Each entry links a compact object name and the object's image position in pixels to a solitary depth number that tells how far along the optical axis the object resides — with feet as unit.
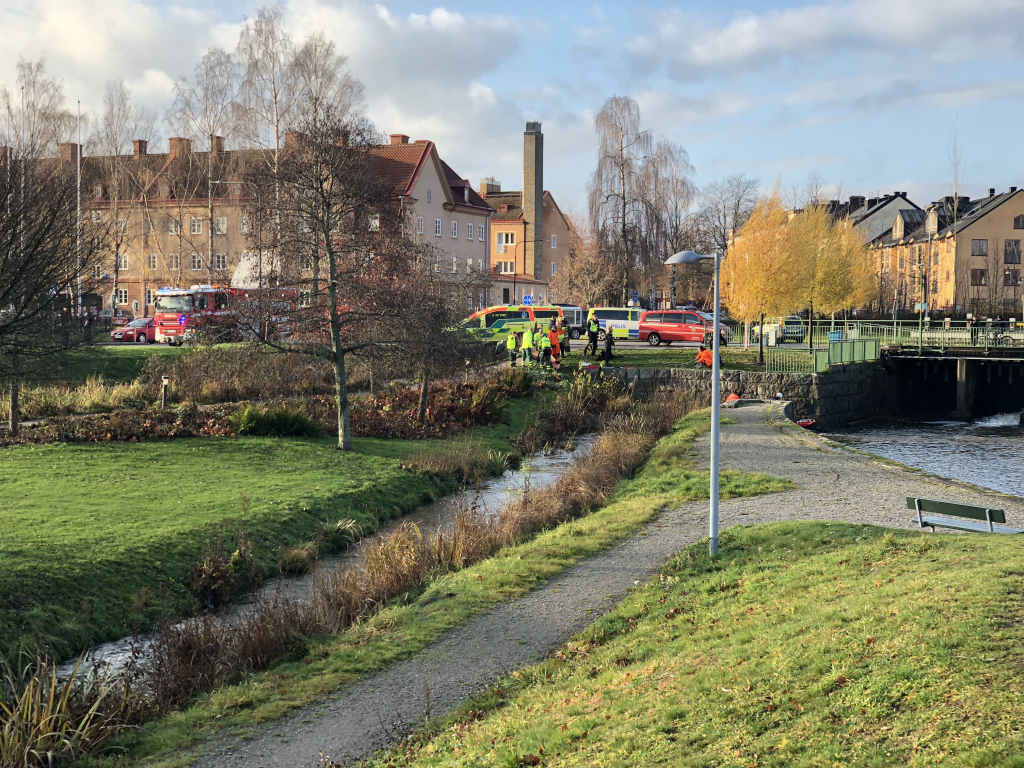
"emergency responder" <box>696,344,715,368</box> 112.27
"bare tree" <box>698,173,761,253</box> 264.54
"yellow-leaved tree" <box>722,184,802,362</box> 132.05
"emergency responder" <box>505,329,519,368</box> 113.31
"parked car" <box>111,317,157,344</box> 153.58
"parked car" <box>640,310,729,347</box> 149.28
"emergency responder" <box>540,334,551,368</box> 116.88
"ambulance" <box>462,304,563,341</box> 143.64
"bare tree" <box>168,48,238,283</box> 165.01
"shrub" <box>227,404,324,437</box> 70.59
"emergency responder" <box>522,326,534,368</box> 116.16
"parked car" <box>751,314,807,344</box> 181.98
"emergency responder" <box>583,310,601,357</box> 126.82
